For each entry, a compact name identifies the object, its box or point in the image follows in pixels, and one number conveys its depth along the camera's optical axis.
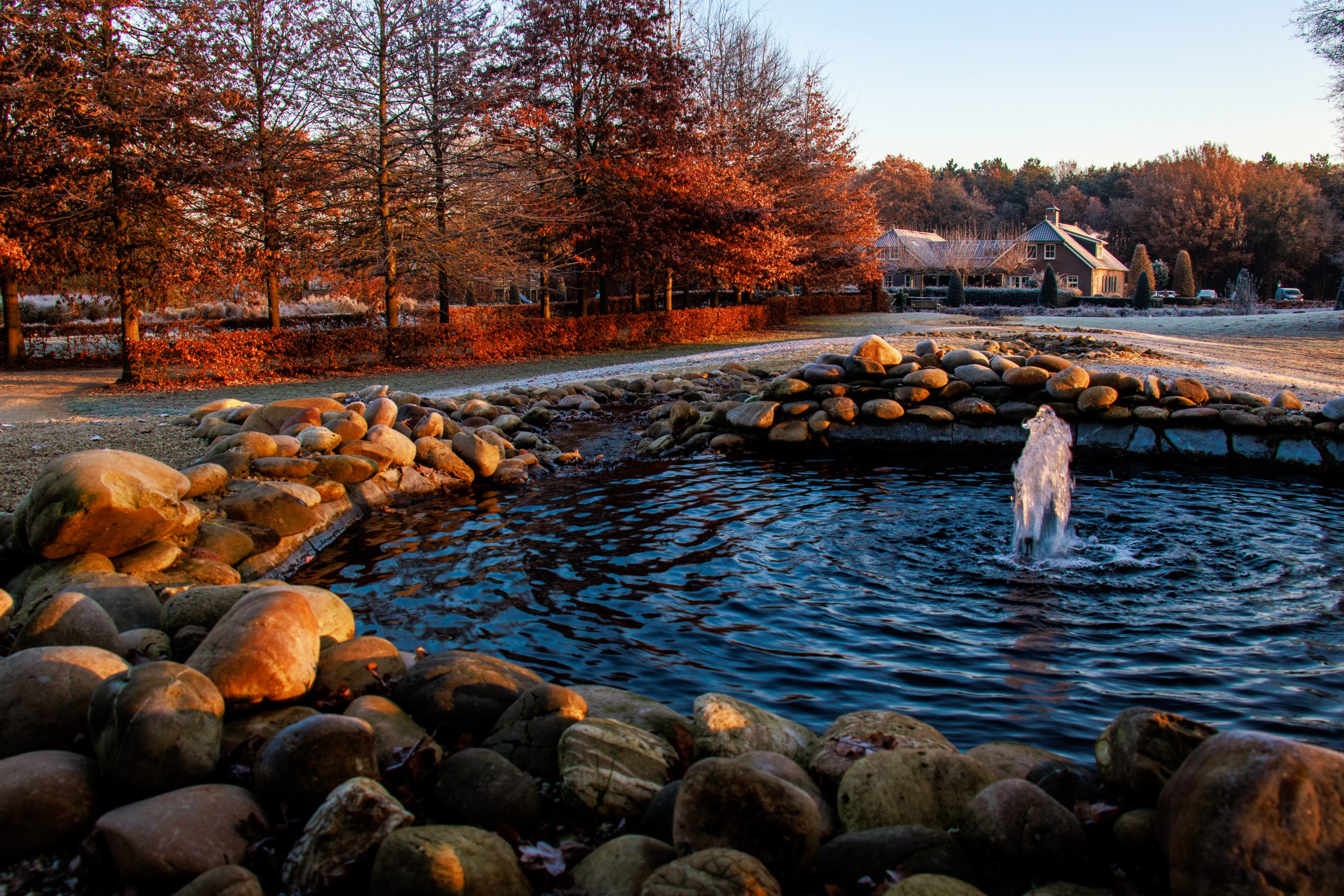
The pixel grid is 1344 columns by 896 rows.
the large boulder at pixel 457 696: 3.35
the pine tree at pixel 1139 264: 52.76
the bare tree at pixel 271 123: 17.36
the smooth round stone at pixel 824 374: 10.70
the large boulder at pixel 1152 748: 2.46
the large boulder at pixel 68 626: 3.57
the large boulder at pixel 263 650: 3.23
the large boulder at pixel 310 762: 2.66
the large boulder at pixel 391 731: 2.99
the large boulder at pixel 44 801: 2.52
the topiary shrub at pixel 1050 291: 42.75
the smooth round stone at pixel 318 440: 7.73
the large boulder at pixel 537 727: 3.09
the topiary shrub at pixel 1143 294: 39.91
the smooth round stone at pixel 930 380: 10.34
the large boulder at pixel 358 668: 3.57
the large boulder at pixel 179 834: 2.38
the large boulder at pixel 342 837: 2.36
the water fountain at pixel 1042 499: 6.36
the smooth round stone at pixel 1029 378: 10.02
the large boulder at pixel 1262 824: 1.94
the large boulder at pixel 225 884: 2.18
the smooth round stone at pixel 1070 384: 9.77
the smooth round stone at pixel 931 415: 10.07
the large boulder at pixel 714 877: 2.11
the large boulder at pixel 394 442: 8.20
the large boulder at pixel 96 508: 4.84
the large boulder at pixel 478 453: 8.78
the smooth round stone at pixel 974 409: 10.02
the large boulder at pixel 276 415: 8.62
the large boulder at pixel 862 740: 3.03
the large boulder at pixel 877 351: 10.75
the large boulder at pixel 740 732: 3.22
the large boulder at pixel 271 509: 6.34
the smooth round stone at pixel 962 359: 10.52
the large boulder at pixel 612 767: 2.83
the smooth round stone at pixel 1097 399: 9.52
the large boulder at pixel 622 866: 2.32
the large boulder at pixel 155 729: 2.70
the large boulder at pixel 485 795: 2.70
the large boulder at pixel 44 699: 2.96
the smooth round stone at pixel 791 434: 10.15
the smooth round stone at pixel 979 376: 10.18
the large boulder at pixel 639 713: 3.29
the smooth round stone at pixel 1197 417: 9.15
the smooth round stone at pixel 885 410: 10.18
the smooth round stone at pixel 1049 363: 10.39
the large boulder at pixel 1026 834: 2.28
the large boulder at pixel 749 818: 2.39
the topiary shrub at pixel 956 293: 43.84
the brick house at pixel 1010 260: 54.81
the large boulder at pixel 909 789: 2.69
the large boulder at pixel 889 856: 2.33
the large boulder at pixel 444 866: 2.24
